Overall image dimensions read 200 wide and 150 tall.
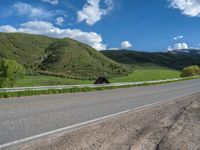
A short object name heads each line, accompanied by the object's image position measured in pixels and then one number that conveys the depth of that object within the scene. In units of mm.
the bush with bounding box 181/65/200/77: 45407
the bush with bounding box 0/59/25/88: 24853
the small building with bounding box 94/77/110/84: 20809
